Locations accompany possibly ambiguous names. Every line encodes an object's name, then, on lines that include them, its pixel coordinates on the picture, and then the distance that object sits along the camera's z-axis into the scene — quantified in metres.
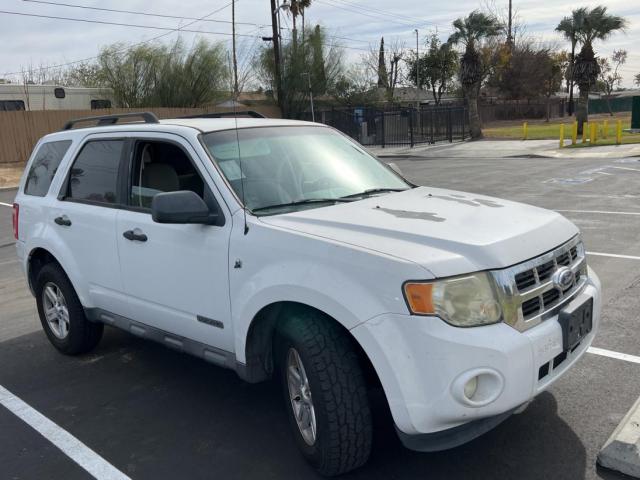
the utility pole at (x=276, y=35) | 33.19
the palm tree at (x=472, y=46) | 33.81
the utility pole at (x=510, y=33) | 57.95
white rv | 26.59
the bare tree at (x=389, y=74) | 48.83
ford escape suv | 2.74
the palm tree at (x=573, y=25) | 32.97
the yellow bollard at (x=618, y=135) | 25.70
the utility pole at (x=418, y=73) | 54.72
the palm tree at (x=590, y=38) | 31.48
